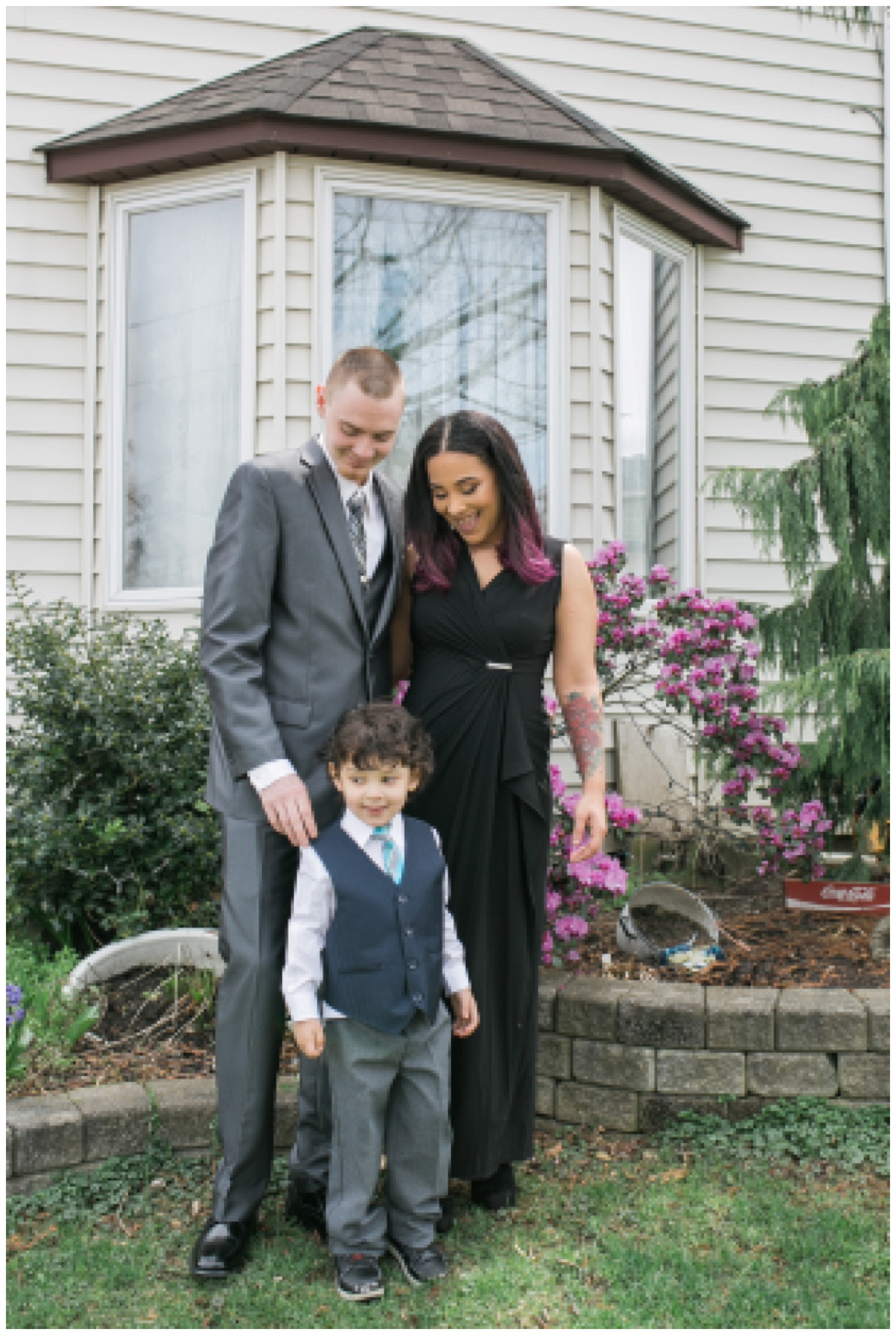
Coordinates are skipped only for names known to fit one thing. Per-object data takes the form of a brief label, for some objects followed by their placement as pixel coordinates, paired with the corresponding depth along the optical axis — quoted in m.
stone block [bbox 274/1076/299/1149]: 2.98
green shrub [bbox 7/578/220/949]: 3.79
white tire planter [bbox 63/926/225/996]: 3.61
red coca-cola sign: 4.09
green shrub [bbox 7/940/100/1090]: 3.02
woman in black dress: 2.67
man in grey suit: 2.39
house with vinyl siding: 5.04
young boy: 2.35
